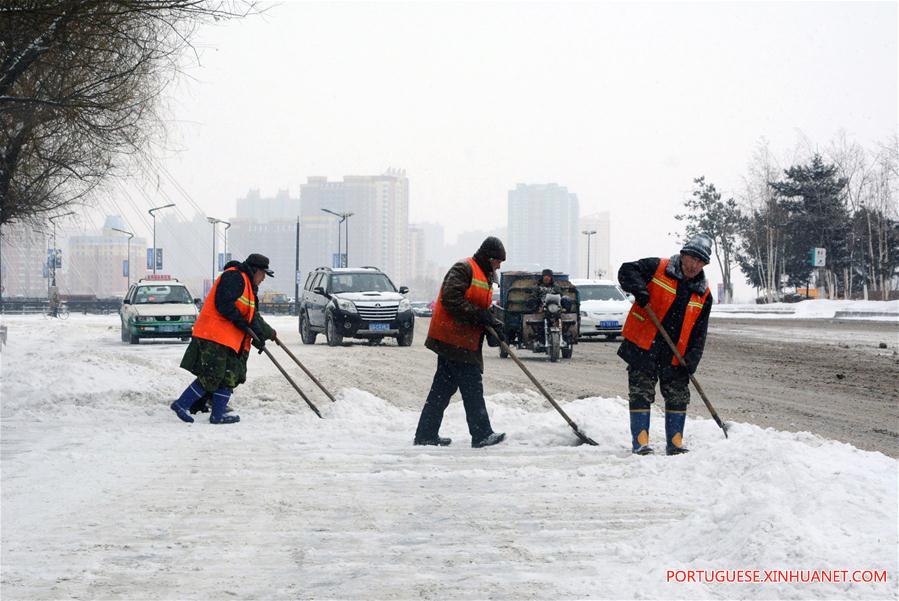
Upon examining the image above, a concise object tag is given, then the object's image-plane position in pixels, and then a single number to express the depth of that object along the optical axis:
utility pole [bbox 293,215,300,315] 63.53
